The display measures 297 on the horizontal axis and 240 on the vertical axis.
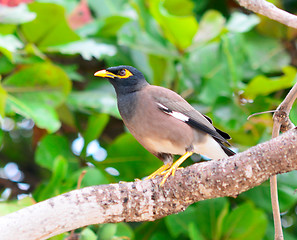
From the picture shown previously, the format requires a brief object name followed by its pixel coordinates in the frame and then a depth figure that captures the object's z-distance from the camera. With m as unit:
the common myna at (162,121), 5.71
